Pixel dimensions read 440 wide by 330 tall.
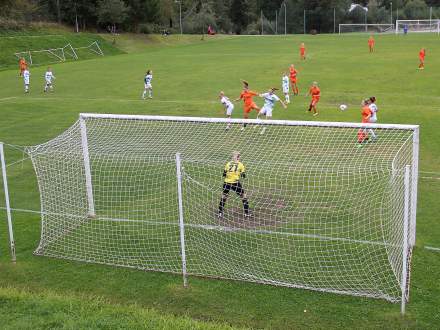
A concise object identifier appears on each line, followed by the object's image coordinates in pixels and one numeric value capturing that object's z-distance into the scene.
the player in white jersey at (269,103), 23.22
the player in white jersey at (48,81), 34.56
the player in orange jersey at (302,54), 46.53
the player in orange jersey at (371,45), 50.22
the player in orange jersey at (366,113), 18.27
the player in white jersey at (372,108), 20.07
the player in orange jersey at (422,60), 39.00
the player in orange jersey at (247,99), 23.62
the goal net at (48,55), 51.41
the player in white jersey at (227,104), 23.68
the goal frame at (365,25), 84.66
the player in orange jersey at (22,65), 39.29
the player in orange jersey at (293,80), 31.78
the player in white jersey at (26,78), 34.66
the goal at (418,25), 74.38
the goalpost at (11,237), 11.73
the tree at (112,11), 67.41
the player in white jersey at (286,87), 29.41
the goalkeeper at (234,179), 12.97
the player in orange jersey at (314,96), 25.97
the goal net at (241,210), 11.03
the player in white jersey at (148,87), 31.31
